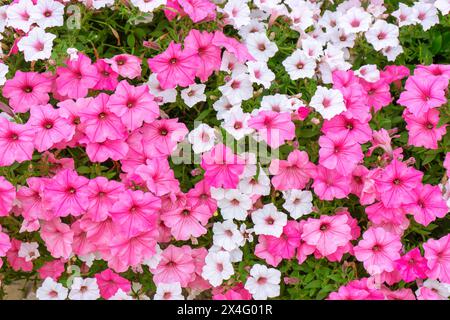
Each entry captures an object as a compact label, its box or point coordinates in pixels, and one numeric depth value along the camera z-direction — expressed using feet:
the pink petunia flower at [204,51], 7.98
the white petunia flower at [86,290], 7.96
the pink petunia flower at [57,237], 7.77
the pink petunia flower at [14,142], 7.39
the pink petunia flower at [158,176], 7.48
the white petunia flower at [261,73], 8.09
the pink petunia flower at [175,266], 8.00
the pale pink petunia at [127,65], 7.96
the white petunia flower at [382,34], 8.91
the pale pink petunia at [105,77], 8.11
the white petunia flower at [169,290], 7.91
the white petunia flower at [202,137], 7.76
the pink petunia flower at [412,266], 7.65
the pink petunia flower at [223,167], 7.48
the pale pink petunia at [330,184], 7.76
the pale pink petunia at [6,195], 7.34
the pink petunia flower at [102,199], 7.43
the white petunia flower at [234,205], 7.86
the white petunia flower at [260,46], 8.48
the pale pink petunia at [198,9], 8.02
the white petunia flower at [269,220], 7.86
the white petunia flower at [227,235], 7.98
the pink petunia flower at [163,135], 7.82
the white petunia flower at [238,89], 8.08
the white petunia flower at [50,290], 7.98
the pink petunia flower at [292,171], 7.73
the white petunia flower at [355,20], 8.98
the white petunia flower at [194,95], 8.13
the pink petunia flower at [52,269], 8.20
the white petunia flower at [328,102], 7.75
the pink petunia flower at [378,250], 7.71
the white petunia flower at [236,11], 8.60
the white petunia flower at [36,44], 7.92
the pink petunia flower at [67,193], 7.39
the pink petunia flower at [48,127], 7.50
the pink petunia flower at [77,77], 7.95
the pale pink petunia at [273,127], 7.59
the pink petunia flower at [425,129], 7.99
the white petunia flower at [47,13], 8.20
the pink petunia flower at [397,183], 7.71
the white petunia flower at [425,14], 9.11
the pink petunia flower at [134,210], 7.36
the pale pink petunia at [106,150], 7.58
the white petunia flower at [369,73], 8.61
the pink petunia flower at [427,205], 7.75
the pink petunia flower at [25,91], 8.04
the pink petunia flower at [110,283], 8.02
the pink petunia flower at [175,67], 7.85
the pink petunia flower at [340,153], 7.67
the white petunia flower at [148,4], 7.94
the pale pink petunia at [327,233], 7.73
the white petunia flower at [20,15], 8.23
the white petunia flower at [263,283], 7.92
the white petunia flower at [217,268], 7.87
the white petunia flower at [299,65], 8.28
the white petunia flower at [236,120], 7.79
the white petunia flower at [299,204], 7.91
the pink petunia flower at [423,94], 7.82
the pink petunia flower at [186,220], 7.77
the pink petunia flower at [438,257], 7.63
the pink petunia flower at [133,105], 7.66
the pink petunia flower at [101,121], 7.56
